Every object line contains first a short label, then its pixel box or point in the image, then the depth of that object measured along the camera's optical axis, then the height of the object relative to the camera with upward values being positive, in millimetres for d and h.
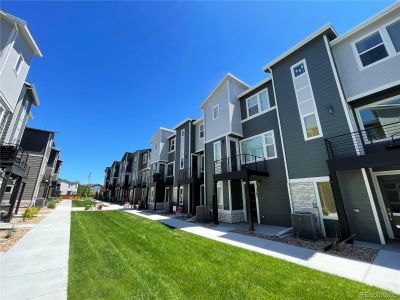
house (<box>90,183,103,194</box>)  101900 +8649
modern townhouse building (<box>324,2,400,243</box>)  7680 +2950
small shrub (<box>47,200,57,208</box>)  22833 -239
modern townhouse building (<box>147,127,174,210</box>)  23484 +4667
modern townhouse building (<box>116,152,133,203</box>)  38966 +5543
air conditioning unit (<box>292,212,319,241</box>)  8172 -1081
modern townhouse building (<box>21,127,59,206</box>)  21969 +5845
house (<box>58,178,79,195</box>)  83825 +7333
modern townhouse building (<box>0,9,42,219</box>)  9547 +7072
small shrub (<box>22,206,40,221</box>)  13383 -769
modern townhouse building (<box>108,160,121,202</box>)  45750 +5305
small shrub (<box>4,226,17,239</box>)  8075 -1319
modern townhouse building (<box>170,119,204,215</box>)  18047 +3903
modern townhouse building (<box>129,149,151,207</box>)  30875 +4717
